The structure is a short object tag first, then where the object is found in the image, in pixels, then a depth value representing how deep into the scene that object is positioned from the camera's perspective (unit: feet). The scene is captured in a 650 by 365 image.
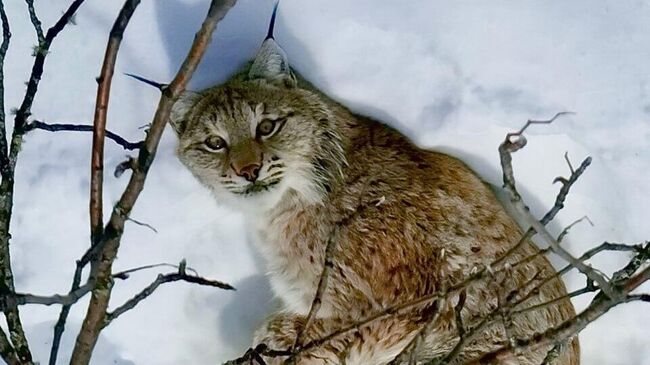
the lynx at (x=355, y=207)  9.23
